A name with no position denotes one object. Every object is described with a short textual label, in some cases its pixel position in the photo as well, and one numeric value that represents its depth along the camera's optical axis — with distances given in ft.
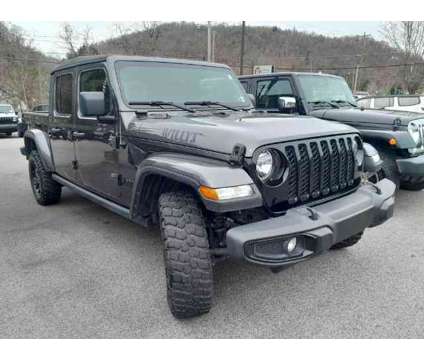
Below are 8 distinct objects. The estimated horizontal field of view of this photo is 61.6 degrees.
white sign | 53.05
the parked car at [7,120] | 52.95
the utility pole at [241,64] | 75.79
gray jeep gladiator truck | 7.20
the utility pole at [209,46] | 56.69
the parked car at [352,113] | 15.29
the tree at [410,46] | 75.04
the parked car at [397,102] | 38.40
